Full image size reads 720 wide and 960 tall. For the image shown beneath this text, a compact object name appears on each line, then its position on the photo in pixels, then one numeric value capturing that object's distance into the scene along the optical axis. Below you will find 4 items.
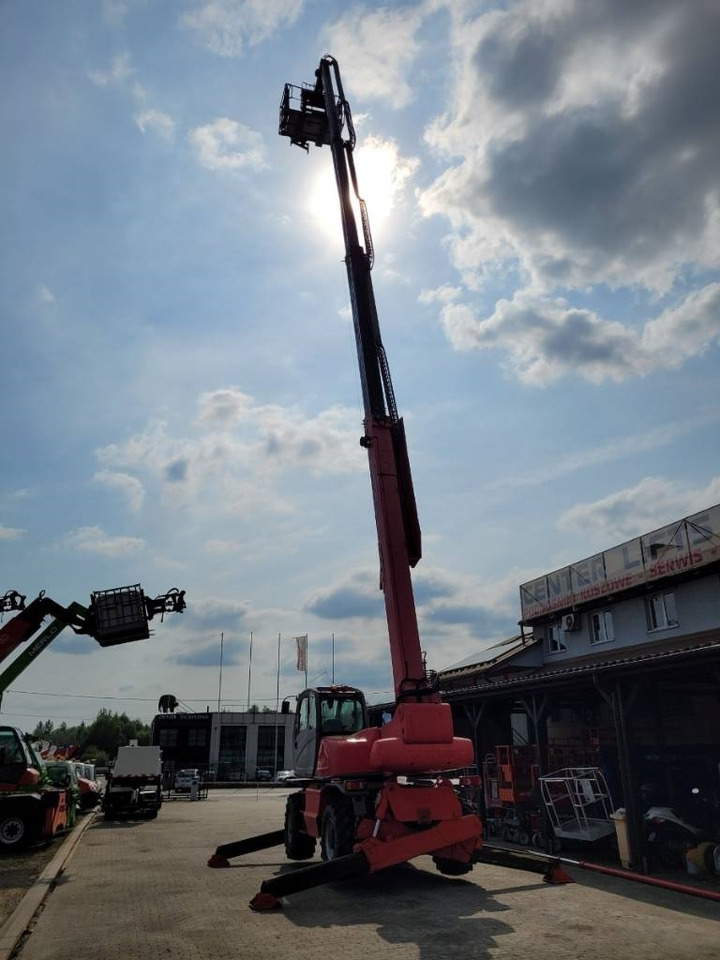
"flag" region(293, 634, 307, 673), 68.94
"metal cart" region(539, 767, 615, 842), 15.51
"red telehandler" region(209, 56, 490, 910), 10.89
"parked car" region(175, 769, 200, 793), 46.02
